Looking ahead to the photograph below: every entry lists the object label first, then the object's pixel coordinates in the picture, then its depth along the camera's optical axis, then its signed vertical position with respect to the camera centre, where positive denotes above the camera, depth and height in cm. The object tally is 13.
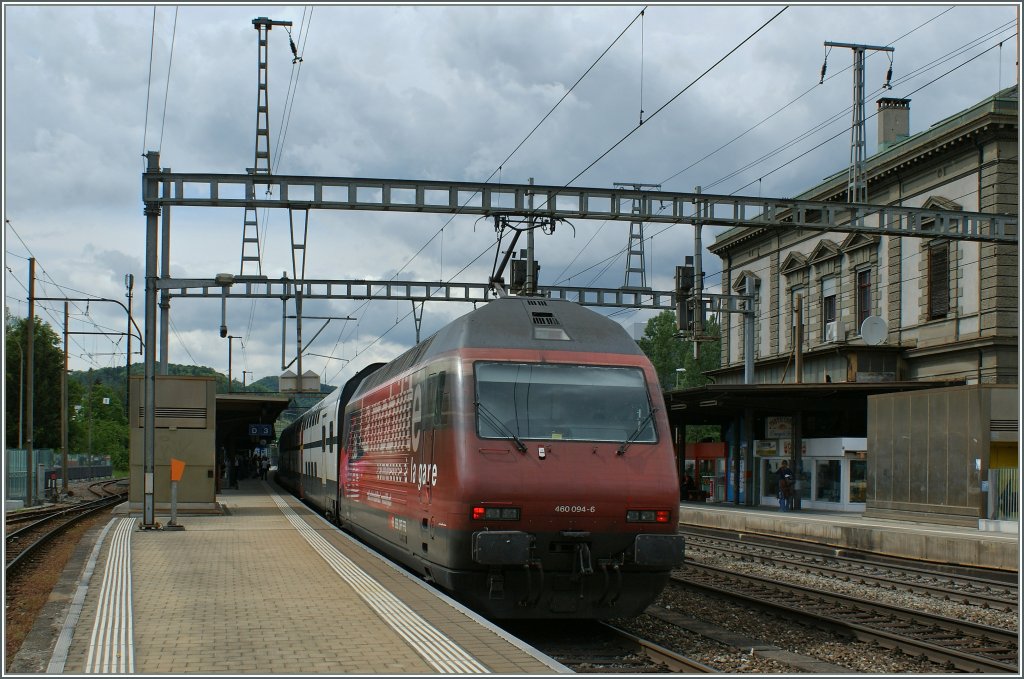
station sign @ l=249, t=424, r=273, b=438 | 5134 -193
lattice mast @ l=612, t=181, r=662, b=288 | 2467 +371
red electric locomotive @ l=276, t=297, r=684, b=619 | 1045 -78
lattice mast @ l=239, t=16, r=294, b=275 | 2917 +781
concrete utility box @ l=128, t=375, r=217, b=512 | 2653 -115
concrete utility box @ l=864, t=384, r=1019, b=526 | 2361 -134
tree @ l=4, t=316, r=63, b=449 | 7025 +28
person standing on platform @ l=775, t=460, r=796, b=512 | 3169 -283
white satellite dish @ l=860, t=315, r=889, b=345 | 3859 +225
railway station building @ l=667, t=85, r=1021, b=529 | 2438 +123
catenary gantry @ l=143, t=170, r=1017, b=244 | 2141 +403
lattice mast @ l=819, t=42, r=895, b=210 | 3238 +852
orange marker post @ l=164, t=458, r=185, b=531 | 2162 -195
